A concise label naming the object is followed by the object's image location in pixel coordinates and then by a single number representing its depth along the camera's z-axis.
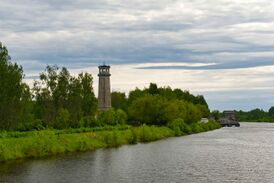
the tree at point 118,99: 160.55
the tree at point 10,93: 67.62
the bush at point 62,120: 83.50
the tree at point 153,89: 155.88
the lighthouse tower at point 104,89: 143.38
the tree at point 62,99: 86.94
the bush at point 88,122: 89.37
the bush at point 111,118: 101.60
